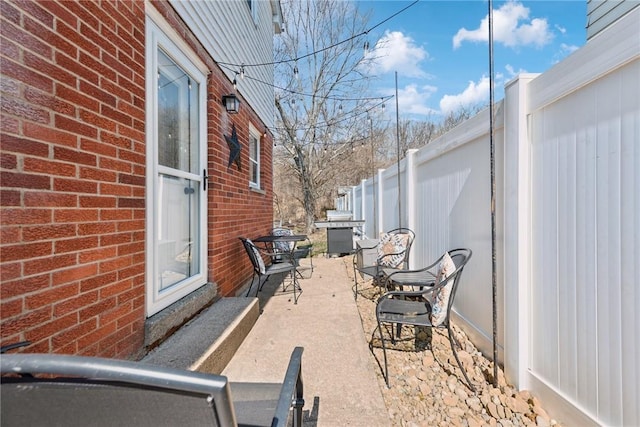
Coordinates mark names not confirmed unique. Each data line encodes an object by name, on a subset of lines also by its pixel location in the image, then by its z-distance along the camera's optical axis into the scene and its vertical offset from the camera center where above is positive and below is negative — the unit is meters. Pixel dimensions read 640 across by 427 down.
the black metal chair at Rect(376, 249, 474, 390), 2.48 -0.81
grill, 7.82 -0.53
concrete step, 2.07 -0.94
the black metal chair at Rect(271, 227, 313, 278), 5.33 -0.62
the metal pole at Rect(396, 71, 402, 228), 5.34 +0.24
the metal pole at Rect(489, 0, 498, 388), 2.34 -0.01
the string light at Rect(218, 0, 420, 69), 4.62 +3.16
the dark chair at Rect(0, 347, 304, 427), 0.64 -0.40
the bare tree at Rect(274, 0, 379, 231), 14.12 +6.00
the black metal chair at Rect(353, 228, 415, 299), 4.47 -0.52
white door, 2.34 +0.38
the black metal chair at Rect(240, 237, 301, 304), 3.87 -0.67
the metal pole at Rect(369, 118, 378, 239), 7.96 +0.10
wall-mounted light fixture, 3.79 +1.38
